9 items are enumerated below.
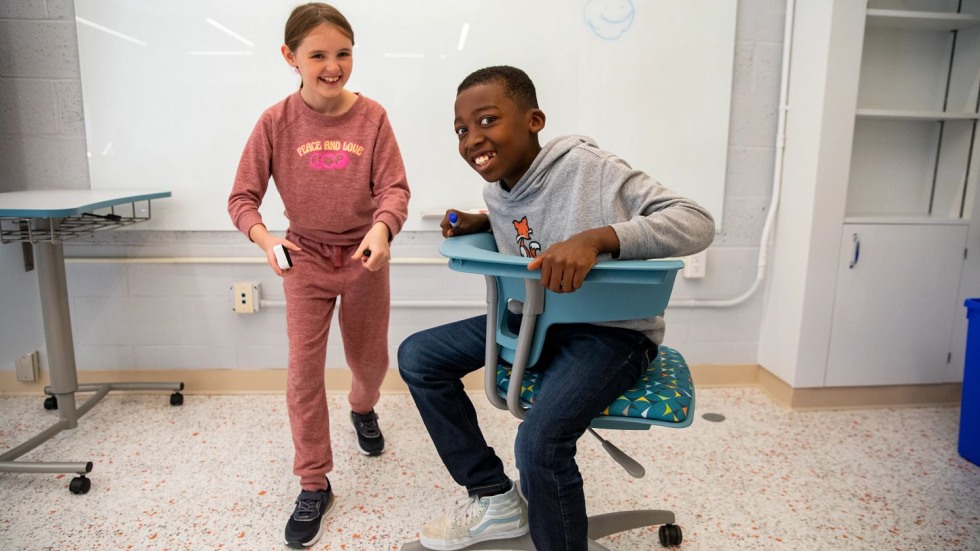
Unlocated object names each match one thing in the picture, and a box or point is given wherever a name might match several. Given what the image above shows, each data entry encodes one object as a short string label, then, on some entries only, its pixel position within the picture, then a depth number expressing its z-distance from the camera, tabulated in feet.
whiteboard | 7.29
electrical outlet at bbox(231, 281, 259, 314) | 7.80
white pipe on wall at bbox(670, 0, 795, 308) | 7.74
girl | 5.11
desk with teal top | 5.81
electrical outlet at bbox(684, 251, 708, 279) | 8.14
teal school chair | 3.37
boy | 3.72
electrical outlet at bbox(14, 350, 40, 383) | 7.83
